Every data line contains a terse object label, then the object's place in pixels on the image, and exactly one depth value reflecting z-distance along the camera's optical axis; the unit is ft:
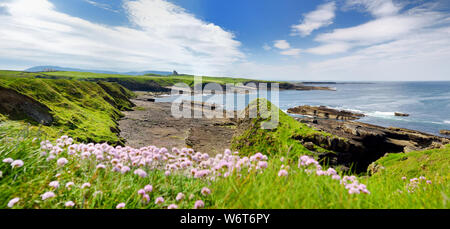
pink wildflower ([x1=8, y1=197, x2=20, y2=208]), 7.41
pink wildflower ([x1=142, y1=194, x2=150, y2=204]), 8.93
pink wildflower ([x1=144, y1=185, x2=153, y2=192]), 9.37
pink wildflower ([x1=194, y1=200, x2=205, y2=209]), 8.72
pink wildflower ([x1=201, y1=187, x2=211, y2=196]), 10.22
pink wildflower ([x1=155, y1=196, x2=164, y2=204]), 8.61
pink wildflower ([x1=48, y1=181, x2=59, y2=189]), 9.00
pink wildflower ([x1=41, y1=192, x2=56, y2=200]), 8.15
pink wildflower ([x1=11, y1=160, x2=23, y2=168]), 9.33
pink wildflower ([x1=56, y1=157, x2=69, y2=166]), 10.62
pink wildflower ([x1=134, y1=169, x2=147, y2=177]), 10.46
